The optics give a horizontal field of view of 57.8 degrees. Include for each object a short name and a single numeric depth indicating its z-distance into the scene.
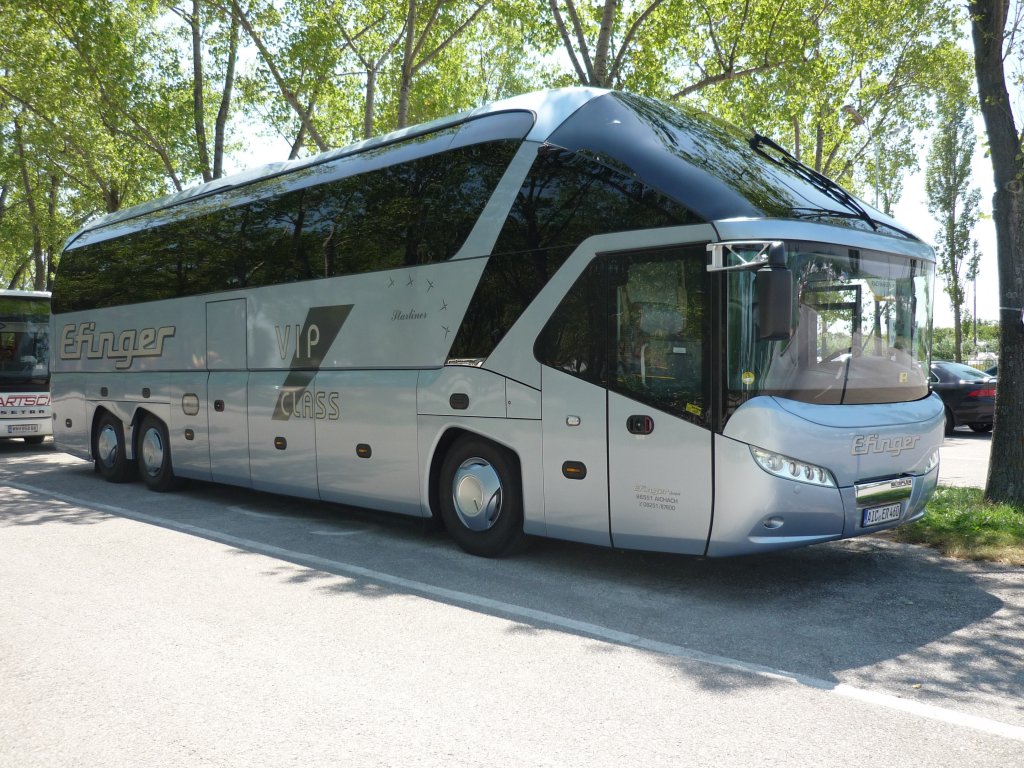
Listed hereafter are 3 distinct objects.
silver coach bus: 5.96
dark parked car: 19.33
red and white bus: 17.58
